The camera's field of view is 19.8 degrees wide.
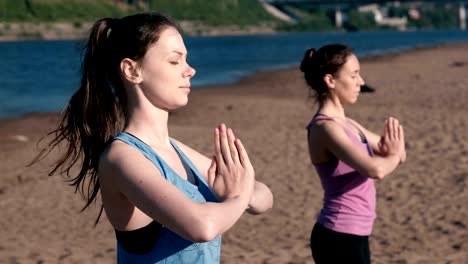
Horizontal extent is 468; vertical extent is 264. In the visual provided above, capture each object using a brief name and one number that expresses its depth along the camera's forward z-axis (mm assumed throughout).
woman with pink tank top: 5902
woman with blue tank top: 3483
